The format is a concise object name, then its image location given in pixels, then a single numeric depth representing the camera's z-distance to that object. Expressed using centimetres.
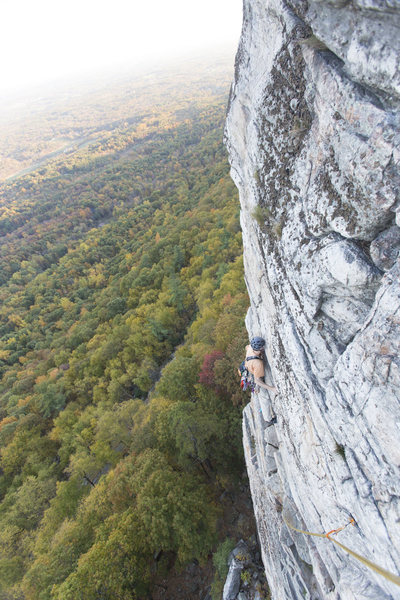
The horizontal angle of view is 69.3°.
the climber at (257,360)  805
